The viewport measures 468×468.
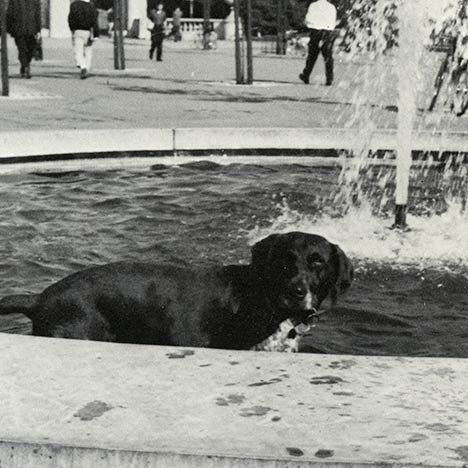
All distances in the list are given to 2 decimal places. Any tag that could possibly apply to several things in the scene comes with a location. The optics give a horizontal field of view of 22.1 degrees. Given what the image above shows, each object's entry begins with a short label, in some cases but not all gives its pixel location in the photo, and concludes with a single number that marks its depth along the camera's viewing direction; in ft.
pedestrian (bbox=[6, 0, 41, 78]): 67.46
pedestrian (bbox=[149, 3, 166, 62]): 106.73
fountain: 9.81
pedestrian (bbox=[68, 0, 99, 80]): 71.72
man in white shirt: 66.80
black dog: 14.33
